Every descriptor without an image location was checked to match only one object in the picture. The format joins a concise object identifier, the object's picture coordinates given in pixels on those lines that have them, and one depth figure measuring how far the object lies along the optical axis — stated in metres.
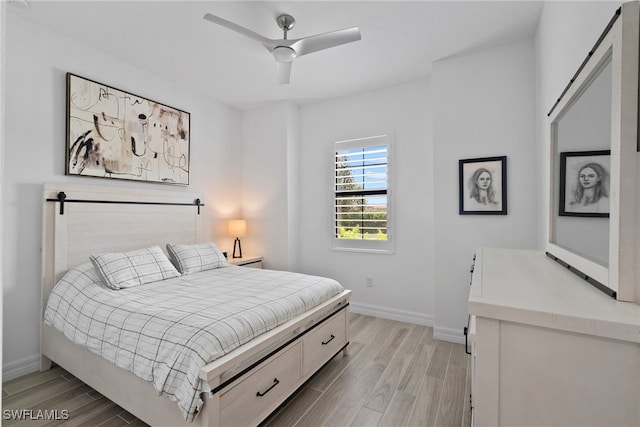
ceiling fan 2.12
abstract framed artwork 2.70
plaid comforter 1.55
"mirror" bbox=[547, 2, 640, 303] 0.92
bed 1.61
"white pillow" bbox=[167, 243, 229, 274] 3.04
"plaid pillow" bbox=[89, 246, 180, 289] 2.42
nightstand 3.82
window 3.73
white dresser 0.80
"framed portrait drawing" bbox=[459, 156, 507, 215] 2.78
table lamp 4.17
